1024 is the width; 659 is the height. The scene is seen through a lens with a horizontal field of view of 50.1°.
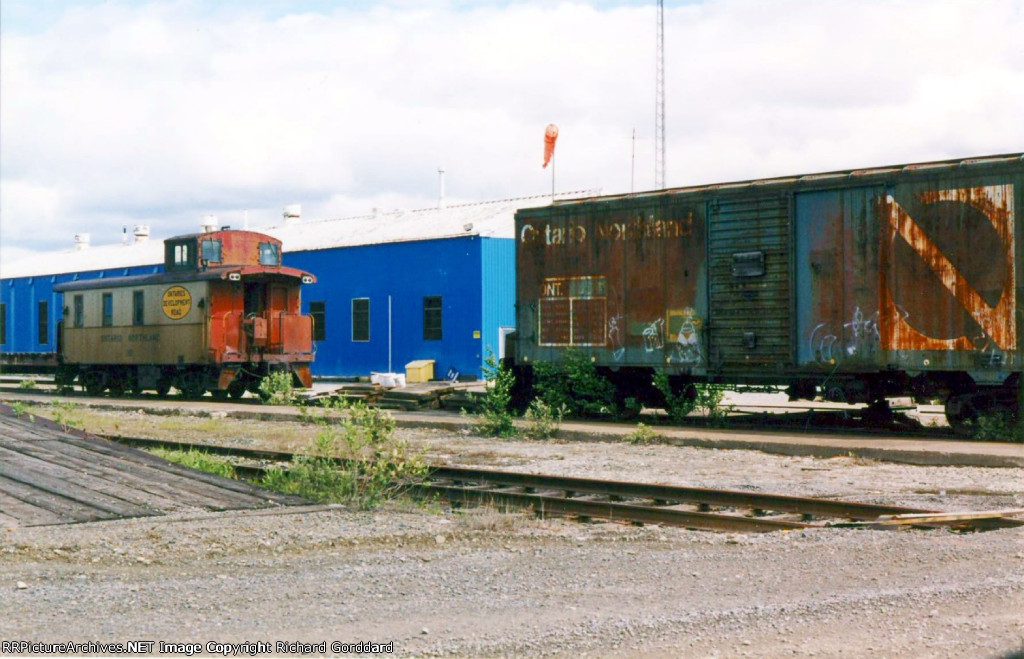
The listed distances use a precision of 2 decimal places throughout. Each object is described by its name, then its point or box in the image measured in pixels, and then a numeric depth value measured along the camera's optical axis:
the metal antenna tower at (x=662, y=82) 35.06
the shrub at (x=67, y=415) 16.59
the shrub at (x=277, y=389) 22.67
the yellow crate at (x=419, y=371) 31.00
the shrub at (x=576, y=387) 18.38
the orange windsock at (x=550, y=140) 33.75
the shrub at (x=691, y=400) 17.50
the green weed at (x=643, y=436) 15.40
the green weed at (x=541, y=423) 16.53
